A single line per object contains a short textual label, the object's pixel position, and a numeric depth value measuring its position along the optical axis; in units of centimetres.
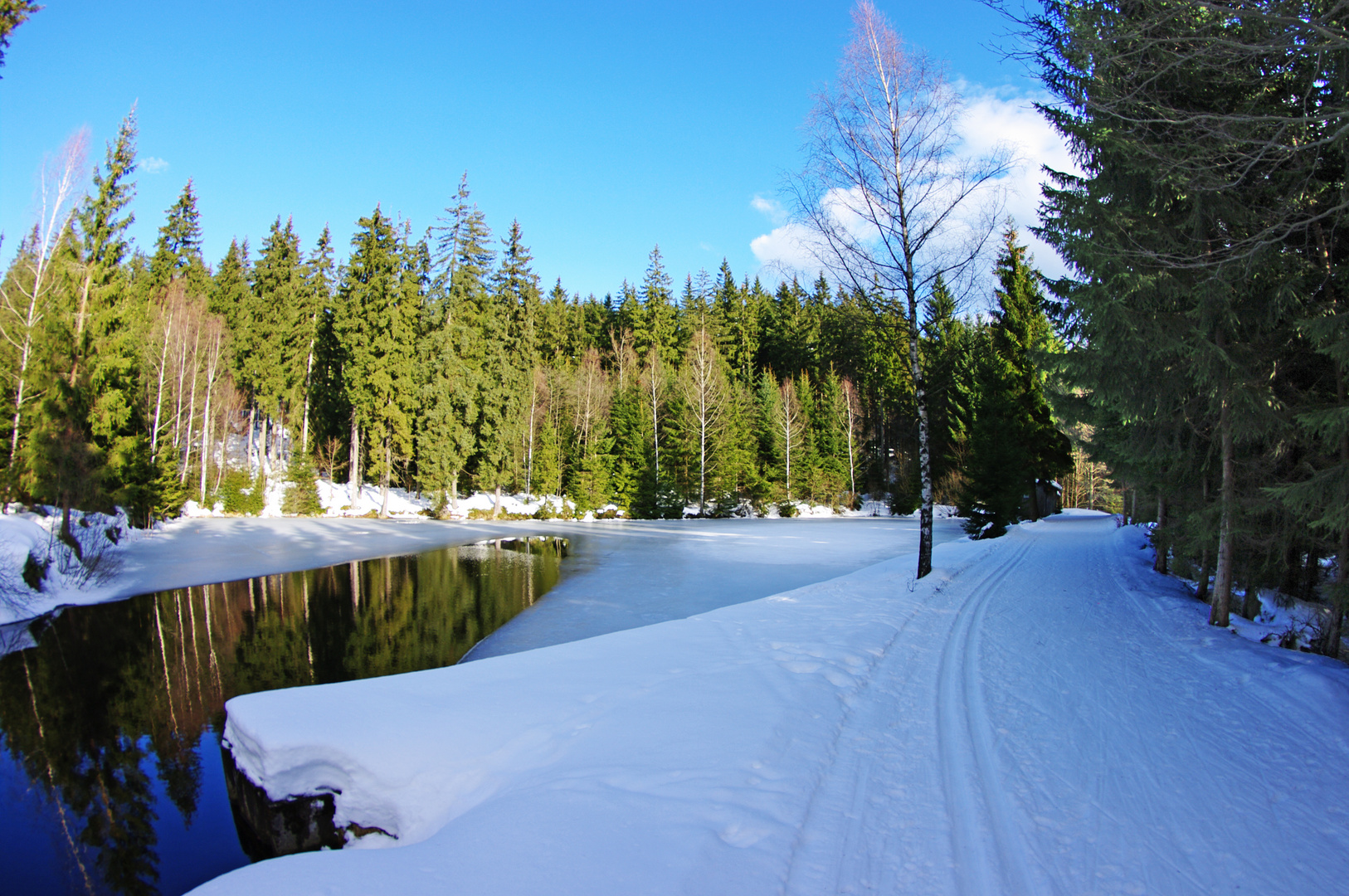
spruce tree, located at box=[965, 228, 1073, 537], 2339
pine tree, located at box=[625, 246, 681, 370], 4578
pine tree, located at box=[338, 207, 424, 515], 3331
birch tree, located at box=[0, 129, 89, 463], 1617
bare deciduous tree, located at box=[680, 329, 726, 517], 3434
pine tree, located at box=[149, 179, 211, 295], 3709
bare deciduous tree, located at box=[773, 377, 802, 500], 3759
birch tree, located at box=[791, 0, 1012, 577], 1079
